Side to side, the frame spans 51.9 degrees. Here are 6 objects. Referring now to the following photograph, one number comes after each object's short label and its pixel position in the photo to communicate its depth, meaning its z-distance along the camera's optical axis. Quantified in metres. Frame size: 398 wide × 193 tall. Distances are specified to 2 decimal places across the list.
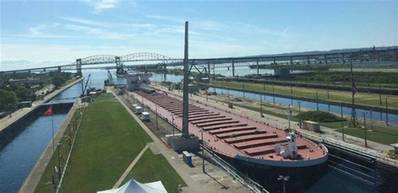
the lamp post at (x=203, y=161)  45.55
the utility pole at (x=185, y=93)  57.41
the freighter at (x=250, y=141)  47.25
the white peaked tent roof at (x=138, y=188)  31.69
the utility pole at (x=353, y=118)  66.86
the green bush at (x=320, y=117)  73.31
